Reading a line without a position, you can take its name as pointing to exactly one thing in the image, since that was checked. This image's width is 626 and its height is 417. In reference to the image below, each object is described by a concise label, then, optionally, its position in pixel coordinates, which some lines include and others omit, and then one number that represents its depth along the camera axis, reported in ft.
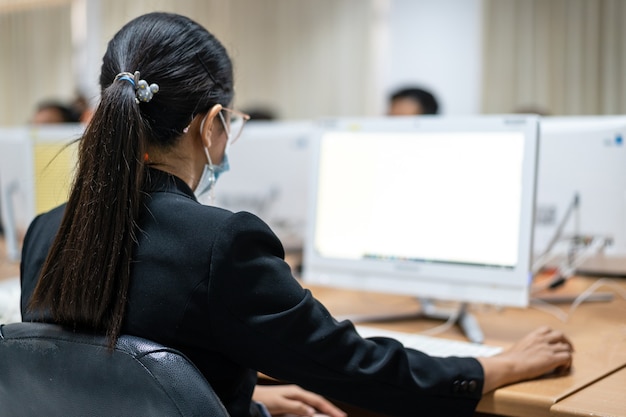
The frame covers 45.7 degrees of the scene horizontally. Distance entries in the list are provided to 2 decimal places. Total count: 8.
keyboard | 4.44
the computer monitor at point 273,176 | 7.23
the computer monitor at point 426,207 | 4.87
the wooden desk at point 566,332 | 3.66
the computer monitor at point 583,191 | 5.68
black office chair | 2.77
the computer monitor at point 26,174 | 7.30
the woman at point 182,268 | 3.06
